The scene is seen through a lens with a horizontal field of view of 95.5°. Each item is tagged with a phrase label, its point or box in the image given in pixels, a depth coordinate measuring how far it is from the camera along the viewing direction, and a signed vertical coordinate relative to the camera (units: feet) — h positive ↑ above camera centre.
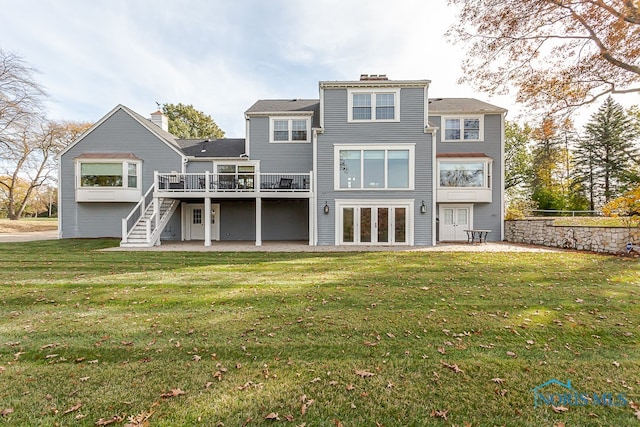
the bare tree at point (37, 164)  96.43 +18.34
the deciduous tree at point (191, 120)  119.24 +40.90
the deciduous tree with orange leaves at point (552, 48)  33.12 +21.00
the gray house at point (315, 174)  46.85 +7.26
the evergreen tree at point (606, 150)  109.19 +25.51
